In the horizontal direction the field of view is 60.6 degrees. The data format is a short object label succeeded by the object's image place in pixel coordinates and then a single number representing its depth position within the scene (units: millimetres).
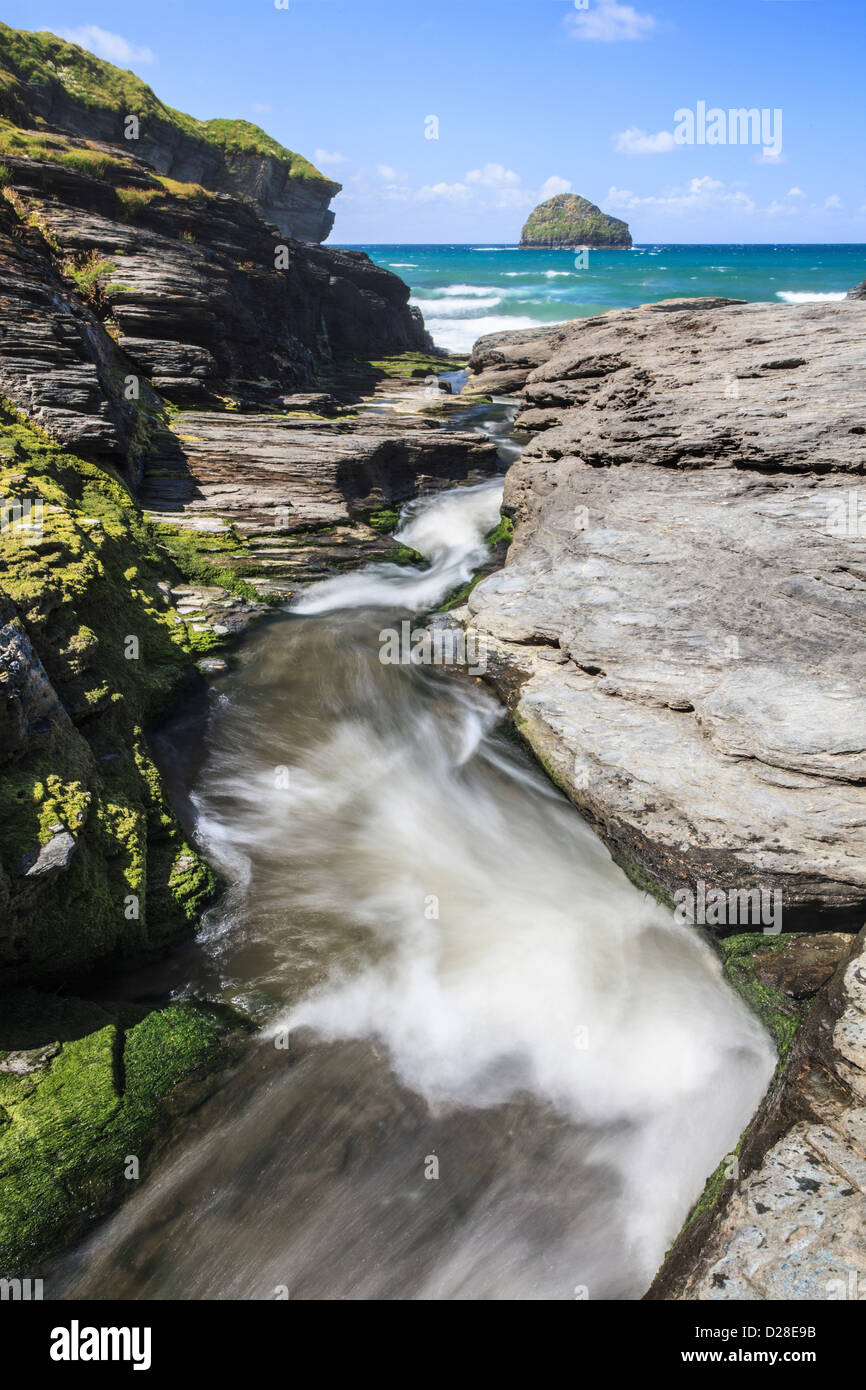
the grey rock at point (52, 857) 5738
